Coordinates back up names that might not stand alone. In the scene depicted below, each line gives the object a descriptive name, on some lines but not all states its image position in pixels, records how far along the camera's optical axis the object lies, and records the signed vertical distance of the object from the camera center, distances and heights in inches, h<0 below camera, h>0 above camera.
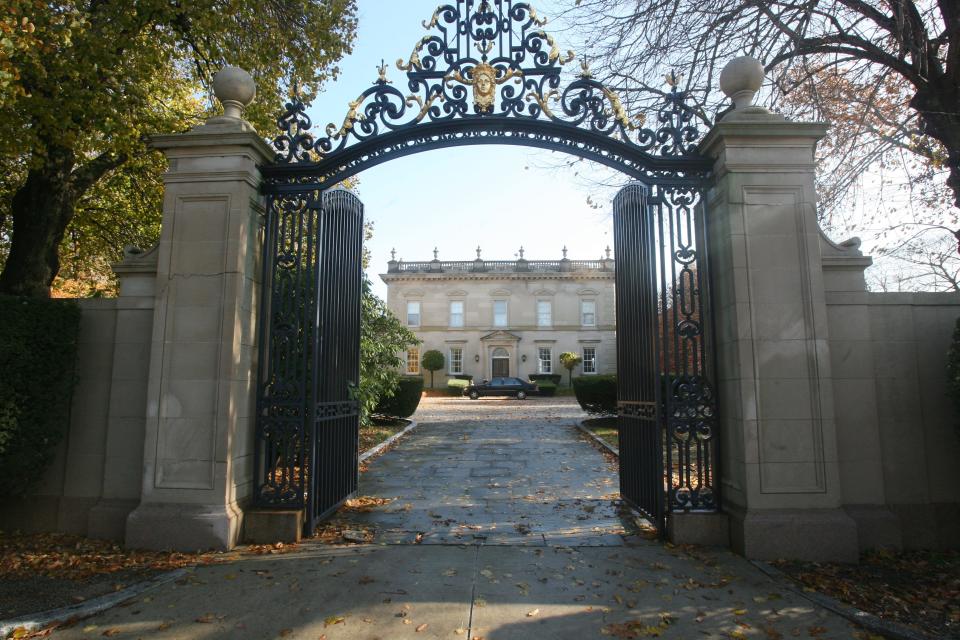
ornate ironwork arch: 219.3 +100.9
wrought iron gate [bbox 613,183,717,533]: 207.8 +6.4
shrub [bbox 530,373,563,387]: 1621.6 +15.3
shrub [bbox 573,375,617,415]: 627.8 -12.6
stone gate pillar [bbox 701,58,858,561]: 186.7 +14.0
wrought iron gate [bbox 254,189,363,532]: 211.5 +8.5
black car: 1330.0 -13.1
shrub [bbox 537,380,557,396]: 1405.0 -16.1
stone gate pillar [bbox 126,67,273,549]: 195.3 +15.1
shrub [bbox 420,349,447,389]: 1644.9 +61.1
